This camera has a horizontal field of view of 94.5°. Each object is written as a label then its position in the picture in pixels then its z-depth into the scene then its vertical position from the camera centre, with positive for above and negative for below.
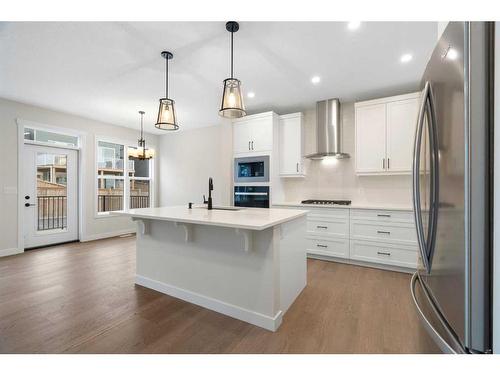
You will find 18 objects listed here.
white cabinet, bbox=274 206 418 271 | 3.06 -0.70
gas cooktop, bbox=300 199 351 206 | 3.67 -0.24
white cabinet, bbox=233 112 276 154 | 3.98 +0.97
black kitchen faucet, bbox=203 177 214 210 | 2.67 -0.16
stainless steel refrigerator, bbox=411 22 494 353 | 0.76 +0.00
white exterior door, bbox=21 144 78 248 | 4.17 -0.15
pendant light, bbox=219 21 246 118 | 1.97 +0.78
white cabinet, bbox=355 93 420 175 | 3.21 +0.78
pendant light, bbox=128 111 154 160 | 4.34 +0.65
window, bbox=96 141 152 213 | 5.22 +0.19
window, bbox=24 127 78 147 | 4.15 +0.97
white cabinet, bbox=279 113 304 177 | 4.02 +0.76
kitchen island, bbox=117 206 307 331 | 1.89 -0.68
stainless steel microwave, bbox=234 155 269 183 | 4.00 +0.33
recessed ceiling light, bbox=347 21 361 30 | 2.02 +1.44
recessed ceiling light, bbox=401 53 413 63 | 2.51 +1.44
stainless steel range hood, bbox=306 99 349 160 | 3.72 +0.94
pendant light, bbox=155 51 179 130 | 2.34 +0.74
